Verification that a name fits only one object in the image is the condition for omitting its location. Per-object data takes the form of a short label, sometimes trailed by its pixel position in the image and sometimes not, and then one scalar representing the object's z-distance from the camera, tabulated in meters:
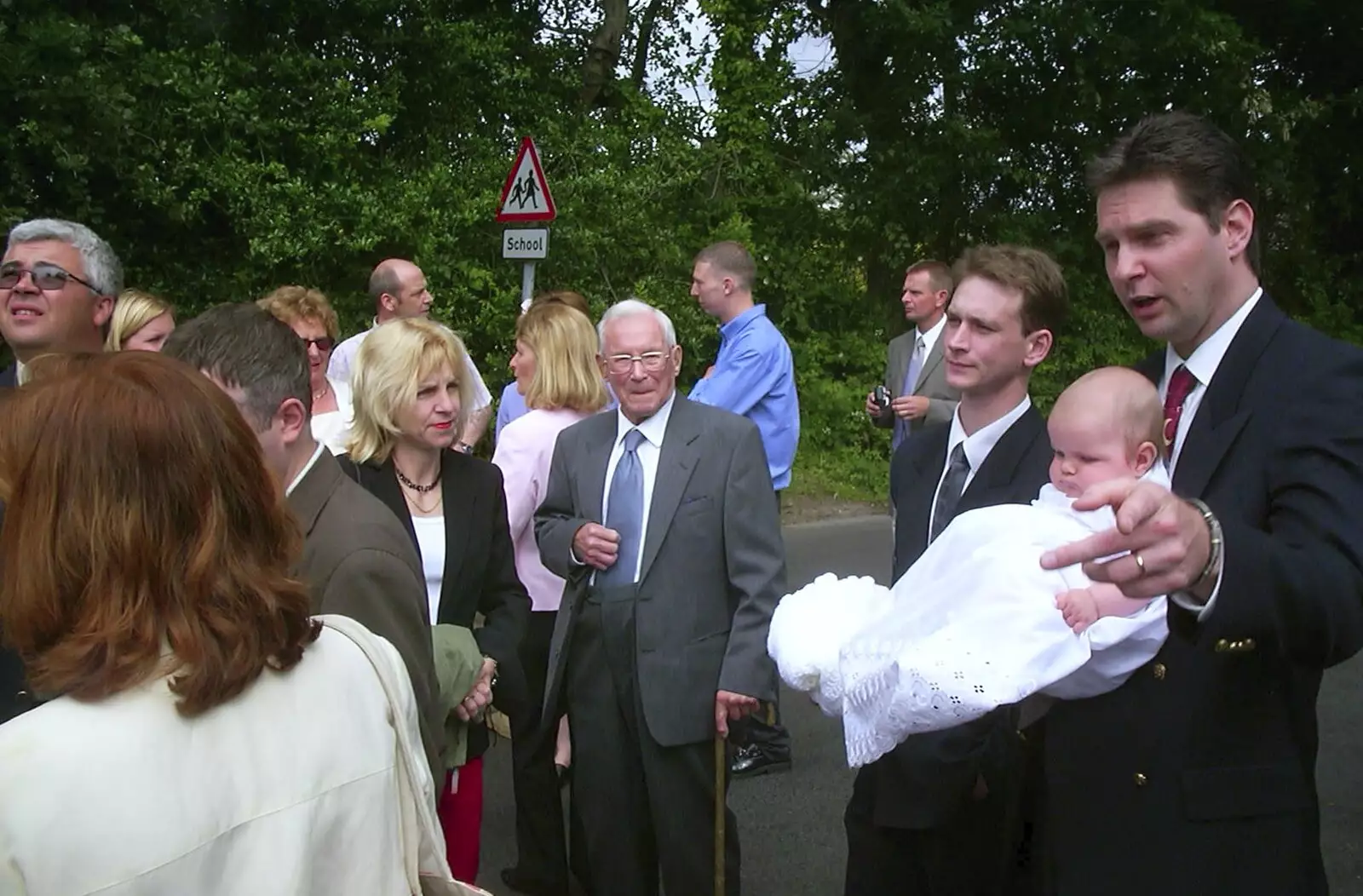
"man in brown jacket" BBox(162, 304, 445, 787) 2.43
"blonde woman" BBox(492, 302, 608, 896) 4.76
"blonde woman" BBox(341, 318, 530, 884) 3.61
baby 2.21
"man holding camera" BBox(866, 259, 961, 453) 6.89
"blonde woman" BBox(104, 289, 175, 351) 4.67
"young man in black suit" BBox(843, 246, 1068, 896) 2.90
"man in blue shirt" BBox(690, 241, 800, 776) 6.52
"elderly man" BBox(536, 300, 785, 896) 3.86
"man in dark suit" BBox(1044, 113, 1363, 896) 1.83
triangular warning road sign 9.72
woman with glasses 5.02
